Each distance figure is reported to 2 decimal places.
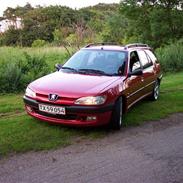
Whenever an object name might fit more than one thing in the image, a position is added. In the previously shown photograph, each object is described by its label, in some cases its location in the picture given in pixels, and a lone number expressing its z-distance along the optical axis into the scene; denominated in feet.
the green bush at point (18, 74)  26.28
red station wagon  15.65
